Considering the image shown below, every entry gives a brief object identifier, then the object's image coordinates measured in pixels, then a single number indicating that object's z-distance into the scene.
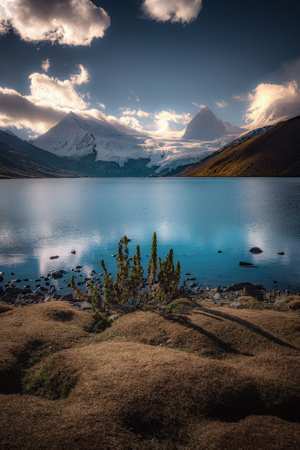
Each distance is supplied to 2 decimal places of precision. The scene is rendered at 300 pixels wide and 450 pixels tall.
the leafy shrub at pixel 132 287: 13.97
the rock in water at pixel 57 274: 24.58
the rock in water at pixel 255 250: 31.75
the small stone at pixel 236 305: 15.93
